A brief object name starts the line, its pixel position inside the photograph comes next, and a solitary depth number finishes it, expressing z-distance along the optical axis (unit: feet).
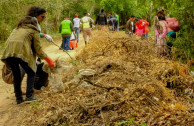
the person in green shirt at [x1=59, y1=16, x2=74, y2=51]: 38.91
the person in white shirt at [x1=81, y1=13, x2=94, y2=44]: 39.96
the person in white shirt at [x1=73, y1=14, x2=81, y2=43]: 47.63
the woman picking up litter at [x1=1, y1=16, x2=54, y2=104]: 14.08
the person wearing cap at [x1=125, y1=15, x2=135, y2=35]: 40.37
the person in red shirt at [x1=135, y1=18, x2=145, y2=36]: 39.40
